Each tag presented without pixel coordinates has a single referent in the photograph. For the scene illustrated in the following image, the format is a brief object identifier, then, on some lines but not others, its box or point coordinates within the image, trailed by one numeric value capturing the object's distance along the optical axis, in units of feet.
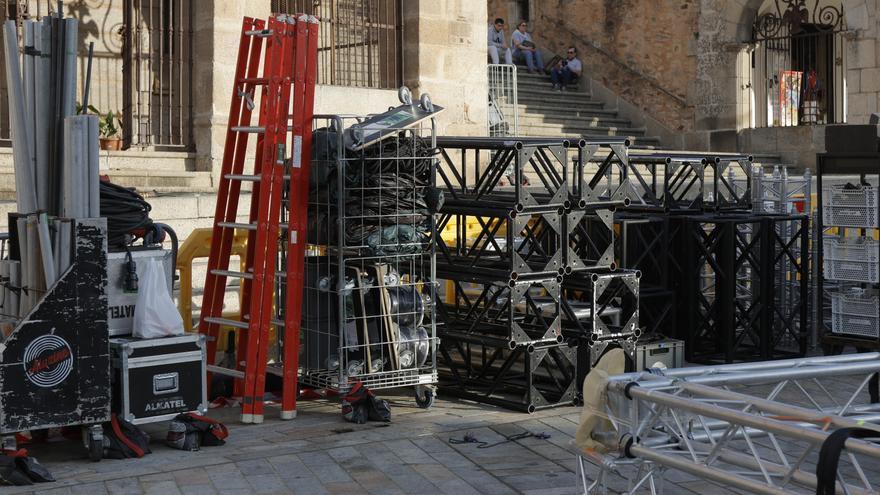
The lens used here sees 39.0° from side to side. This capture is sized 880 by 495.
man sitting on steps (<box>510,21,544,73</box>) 84.23
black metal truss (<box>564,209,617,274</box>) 29.63
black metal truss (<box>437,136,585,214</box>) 28.96
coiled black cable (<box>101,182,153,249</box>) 25.86
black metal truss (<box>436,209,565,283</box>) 28.89
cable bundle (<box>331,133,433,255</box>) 27.96
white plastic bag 25.45
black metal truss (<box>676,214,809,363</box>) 35.35
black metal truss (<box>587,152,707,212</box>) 37.37
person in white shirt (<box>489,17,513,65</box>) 77.36
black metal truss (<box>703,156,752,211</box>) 37.76
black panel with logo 23.13
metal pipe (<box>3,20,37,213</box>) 24.26
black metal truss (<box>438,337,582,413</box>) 28.91
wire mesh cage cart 27.91
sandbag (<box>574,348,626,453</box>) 19.10
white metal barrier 67.36
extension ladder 27.53
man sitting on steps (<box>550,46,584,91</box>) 84.33
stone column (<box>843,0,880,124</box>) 75.66
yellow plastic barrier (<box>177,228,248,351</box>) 33.22
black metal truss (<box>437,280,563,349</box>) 28.84
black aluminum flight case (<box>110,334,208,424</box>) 24.68
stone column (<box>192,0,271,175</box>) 46.32
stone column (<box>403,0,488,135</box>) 52.49
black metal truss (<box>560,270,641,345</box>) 29.81
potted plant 46.11
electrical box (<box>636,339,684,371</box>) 31.99
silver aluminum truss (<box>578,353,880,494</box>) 16.22
